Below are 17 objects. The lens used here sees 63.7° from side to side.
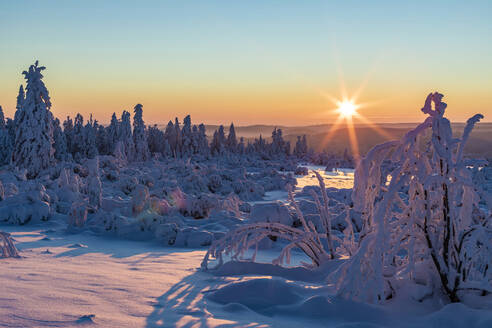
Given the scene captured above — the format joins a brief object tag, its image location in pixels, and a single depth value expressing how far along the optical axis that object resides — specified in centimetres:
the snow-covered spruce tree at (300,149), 9158
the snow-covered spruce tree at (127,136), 5588
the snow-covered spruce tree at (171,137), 7616
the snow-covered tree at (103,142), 6385
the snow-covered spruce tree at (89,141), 5741
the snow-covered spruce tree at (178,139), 7319
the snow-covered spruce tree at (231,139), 8656
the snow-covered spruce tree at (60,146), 4981
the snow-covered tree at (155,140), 7456
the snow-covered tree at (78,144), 5807
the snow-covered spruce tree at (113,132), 6121
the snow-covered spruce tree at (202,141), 7400
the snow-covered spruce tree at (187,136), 7238
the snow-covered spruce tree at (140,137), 5753
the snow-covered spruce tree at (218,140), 8312
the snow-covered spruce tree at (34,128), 2620
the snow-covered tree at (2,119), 5444
